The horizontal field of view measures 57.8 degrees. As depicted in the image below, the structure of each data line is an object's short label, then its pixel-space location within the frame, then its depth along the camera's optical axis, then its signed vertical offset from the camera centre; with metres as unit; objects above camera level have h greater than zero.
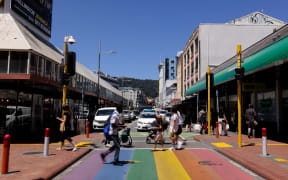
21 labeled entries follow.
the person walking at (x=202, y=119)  18.33 -0.71
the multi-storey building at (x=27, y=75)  14.12 +1.92
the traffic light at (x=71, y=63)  11.37 +1.93
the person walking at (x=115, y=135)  7.92 -0.83
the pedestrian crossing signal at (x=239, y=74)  11.05 +1.50
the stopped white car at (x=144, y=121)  21.43 -1.07
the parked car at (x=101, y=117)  21.29 -0.79
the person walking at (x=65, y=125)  10.50 -0.72
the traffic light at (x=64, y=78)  11.32 +1.26
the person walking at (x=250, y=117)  14.66 -0.43
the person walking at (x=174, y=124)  11.21 -0.66
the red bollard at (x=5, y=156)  6.47 -1.24
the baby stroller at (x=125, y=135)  11.92 -1.24
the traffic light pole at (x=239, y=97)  11.12 +0.53
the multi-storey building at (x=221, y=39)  41.53 +11.33
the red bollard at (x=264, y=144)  9.02 -1.23
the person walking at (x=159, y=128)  11.03 -0.84
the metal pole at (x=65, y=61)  11.50 +2.04
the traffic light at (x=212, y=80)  16.39 +1.82
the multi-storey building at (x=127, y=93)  189.81 +10.97
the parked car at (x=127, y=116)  34.53 -1.06
